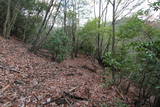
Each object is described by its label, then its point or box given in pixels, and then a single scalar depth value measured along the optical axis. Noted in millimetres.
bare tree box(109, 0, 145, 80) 8676
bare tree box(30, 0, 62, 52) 8829
